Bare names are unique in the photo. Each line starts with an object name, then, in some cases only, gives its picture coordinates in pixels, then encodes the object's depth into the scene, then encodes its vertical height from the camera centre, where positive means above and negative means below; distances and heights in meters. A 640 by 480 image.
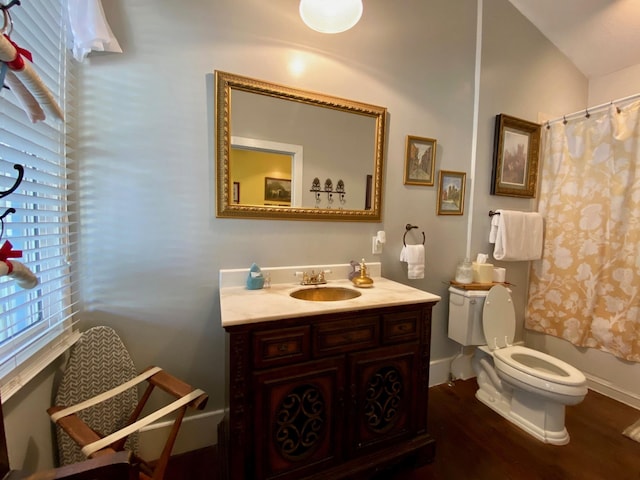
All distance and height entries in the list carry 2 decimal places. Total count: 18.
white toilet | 1.66 -0.90
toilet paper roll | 2.24 -0.38
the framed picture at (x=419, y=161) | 1.98 +0.46
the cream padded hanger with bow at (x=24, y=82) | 0.56 +0.30
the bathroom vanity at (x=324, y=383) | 1.16 -0.72
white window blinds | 0.93 +0.03
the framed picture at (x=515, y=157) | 2.28 +0.58
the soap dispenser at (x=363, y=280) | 1.69 -0.33
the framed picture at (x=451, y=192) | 2.13 +0.26
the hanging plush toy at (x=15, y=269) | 0.66 -0.12
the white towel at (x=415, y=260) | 1.91 -0.23
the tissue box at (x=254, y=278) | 1.54 -0.31
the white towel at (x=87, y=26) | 1.19 +0.81
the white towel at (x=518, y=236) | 2.24 -0.07
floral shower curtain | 2.00 -0.05
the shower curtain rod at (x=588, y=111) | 1.96 +0.90
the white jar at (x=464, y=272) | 2.16 -0.35
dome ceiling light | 1.39 +1.03
